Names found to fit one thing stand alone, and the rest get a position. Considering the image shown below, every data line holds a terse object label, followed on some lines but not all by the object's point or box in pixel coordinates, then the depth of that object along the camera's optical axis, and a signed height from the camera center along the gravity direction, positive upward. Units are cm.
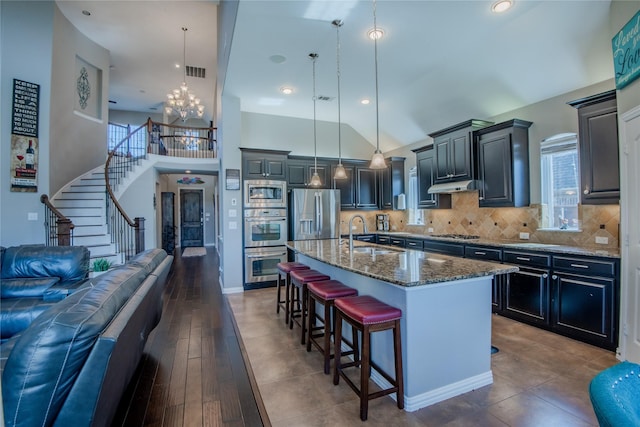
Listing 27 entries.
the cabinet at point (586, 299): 273 -84
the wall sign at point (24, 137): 479 +145
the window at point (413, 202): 610 +32
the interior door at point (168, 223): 1023 -8
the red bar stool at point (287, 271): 353 -66
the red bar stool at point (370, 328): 190 -74
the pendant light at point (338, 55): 310 +207
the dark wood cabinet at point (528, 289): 323 -87
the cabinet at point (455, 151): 434 +103
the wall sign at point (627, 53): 231 +135
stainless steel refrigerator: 554 +9
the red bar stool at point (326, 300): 245 -73
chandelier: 701 +297
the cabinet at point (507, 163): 389 +71
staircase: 544 +19
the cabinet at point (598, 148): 278 +65
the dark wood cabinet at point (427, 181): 513 +65
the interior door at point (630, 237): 244 -20
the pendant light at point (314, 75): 379 +212
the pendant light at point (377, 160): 290 +57
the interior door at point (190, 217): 1199 +14
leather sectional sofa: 113 -58
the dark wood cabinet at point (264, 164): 529 +102
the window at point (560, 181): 360 +43
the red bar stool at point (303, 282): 303 -69
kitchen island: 201 -78
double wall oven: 525 -18
